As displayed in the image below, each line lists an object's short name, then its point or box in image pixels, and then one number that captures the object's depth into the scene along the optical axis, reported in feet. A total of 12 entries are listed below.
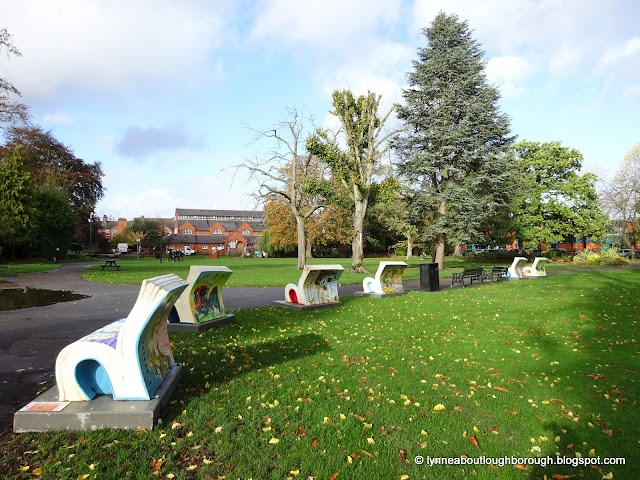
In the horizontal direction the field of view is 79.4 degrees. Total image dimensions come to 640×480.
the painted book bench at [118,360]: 11.18
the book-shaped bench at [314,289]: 32.66
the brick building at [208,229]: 295.28
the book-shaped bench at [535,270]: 61.70
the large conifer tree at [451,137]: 86.89
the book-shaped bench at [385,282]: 41.11
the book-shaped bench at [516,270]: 59.52
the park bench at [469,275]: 50.65
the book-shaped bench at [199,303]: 23.95
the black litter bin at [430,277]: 46.57
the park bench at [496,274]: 56.55
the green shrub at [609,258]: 88.58
